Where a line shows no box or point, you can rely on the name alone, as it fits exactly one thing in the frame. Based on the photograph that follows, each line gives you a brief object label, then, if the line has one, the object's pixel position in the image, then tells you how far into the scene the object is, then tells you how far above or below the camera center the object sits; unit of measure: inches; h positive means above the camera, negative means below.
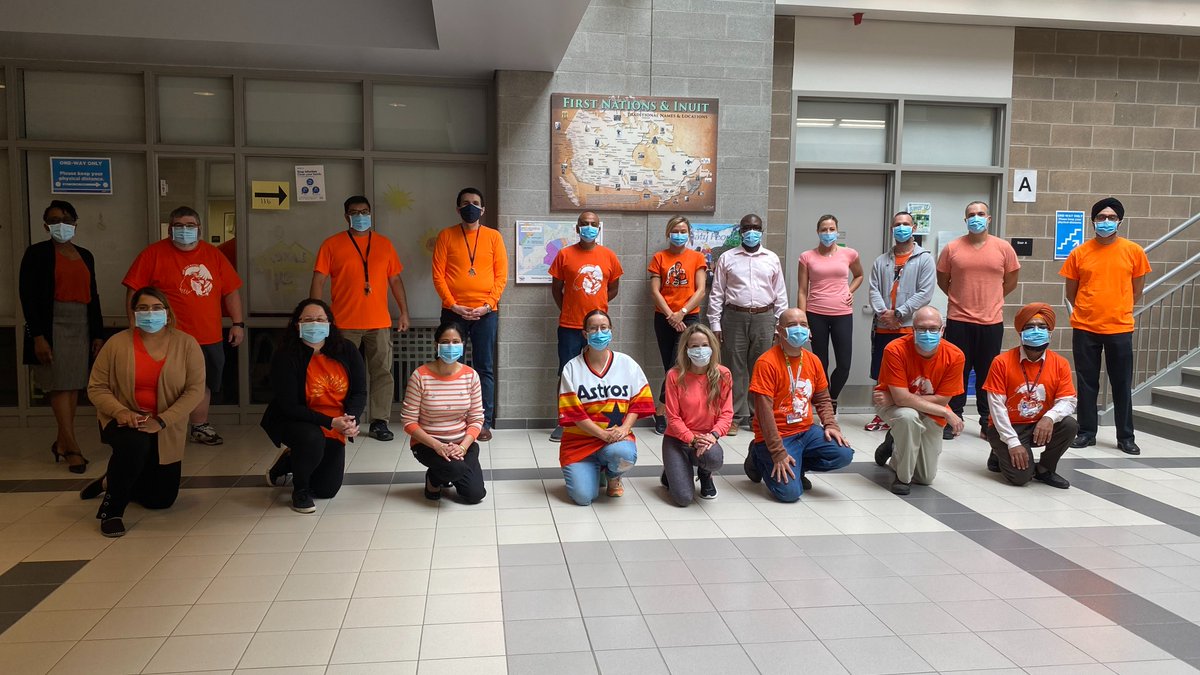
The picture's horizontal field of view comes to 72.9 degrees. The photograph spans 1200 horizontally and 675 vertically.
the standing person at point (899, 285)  252.1 -4.8
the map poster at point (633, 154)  258.5 +36.3
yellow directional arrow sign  261.9 +21.7
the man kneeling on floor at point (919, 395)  191.3 -29.9
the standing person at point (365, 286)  237.8 -6.7
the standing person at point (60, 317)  206.1 -14.9
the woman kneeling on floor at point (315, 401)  171.6 -29.8
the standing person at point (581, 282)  242.2 -4.7
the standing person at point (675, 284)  249.1 -5.2
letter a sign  295.7 +31.2
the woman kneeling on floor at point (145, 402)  160.4 -28.7
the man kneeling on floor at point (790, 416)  181.8 -33.6
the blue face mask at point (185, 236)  220.1 +6.8
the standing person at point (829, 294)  258.4 -7.9
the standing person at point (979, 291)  247.4 -6.0
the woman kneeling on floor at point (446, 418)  175.9 -33.6
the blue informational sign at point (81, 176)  254.1 +26.1
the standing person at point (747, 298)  248.5 -9.3
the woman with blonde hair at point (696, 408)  179.9 -31.4
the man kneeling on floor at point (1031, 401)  193.6 -31.2
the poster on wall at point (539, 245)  258.7 +6.5
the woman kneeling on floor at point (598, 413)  178.1 -32.8
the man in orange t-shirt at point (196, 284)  221.5 -6.4
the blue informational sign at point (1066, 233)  298.4 +14.5
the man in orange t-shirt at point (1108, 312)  234.2 -11.2
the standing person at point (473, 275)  239.3 -3.1
